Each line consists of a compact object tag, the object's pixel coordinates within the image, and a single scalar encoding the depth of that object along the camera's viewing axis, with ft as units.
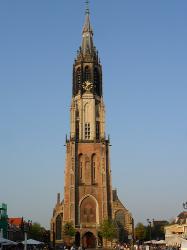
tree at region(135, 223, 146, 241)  345.21
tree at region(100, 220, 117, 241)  248.52
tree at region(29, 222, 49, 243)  351.83
